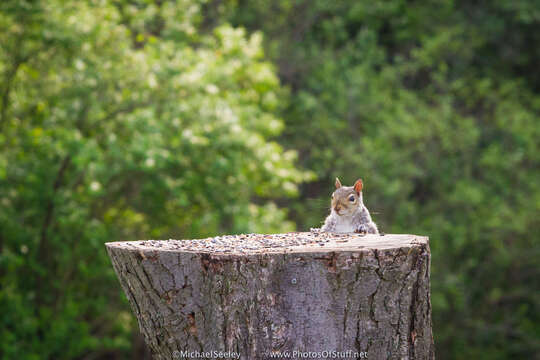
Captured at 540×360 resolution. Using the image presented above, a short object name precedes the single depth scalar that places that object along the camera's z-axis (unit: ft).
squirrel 22.97
